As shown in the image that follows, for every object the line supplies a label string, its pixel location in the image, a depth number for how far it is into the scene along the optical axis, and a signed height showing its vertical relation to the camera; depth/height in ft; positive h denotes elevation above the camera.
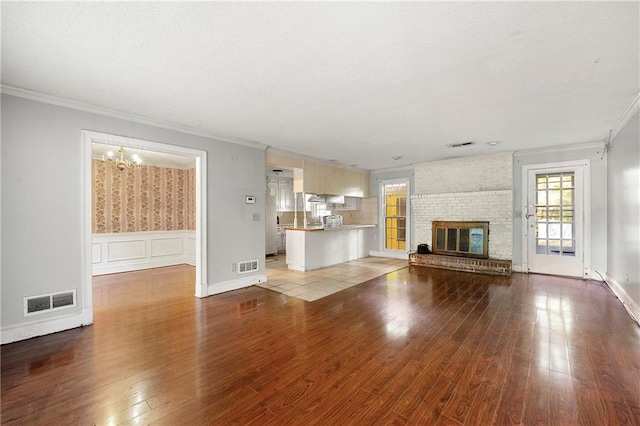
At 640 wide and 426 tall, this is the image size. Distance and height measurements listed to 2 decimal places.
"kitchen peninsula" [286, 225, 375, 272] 20.04 -2.64
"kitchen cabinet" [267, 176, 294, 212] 27.86 +2.03
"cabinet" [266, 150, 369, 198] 18.68 +2.80
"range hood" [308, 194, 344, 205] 23.62 +1.14
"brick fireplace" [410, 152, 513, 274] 19.20 +0.78
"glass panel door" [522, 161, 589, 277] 17.22 -0.46
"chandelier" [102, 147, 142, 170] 17.08 +3.39
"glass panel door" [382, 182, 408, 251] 25.11 -0.31
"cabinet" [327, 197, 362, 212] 26.40 +0.62
